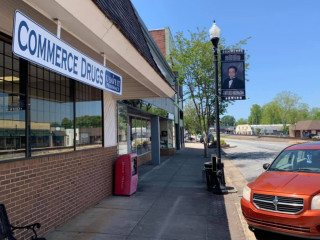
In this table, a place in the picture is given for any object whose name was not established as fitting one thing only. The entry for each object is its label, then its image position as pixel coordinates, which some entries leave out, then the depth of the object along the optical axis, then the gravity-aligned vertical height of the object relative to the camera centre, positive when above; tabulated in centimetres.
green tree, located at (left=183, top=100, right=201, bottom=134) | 4366 +348
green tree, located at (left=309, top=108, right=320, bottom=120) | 10480 +643
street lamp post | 836 +7
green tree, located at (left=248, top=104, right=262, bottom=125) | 14525 +842
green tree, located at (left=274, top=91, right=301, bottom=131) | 9099 +782
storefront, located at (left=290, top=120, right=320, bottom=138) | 7443 +6
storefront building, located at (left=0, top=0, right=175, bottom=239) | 361 +49
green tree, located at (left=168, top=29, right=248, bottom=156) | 1899 +447
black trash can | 863 -147
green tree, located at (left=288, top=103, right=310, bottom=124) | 9056 +507
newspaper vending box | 795 -129
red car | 425 -118
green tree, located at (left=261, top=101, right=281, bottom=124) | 10262 +631
